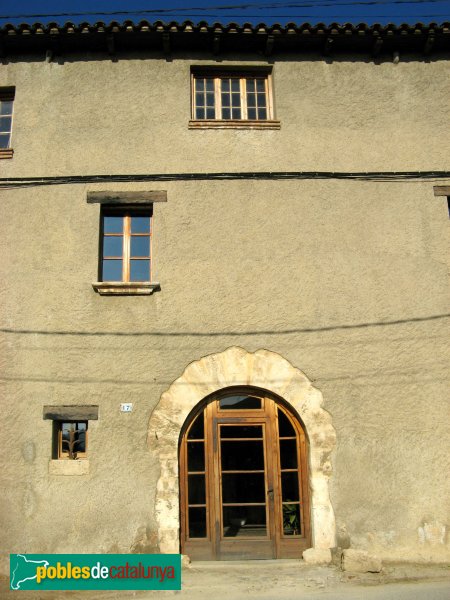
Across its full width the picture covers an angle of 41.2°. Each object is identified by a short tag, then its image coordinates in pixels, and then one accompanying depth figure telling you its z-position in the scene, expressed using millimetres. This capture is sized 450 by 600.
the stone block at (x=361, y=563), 7176
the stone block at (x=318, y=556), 7520
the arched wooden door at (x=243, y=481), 7777
